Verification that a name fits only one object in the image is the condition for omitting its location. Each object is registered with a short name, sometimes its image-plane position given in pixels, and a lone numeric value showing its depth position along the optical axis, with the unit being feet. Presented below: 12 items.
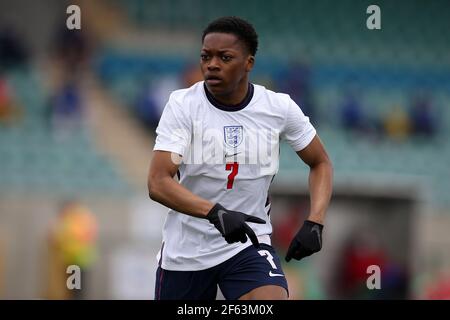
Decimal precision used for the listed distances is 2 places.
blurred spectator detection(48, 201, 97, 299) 46.57
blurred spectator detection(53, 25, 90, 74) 59.98
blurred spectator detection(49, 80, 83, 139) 56.70
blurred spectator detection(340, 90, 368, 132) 61.62
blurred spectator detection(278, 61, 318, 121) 59.21
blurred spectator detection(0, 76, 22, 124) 57.62
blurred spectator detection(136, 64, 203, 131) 57.26
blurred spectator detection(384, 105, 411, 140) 62.49
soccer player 19.01
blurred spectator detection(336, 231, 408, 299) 47.47
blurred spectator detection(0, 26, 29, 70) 61.16
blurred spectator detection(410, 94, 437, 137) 63.10
